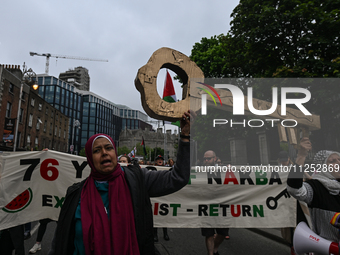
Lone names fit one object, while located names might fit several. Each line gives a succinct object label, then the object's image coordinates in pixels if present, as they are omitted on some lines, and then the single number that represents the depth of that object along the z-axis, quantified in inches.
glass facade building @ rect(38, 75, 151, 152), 3405.5
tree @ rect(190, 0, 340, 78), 380.8
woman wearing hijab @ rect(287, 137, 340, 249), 96.7
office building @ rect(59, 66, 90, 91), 5905.5
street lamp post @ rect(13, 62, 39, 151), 919.9
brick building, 997.8
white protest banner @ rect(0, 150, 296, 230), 180.9
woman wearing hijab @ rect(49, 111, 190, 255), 70.2
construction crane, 4395.2
